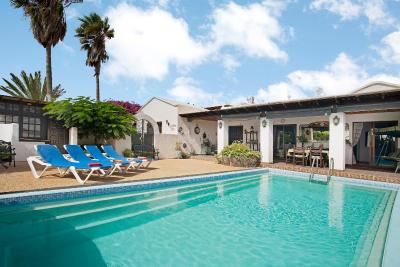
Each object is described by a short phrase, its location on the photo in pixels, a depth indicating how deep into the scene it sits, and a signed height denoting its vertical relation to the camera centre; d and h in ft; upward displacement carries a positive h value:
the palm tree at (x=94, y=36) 63.82 +27.67
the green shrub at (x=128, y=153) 51.35 -2.42
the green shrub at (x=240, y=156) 46.24 -2.67
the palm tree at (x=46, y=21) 50.08 +25.02
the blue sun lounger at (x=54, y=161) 25.95 -2.19
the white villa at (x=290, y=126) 40.75 +3.90
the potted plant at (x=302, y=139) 58.07 +0.75
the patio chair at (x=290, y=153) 49.64 -2.22
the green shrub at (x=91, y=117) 41.32 +4.25
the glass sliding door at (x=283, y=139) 60.70 +0.80
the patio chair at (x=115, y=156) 34.91 -2.15
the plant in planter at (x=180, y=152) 63.21 -2.66
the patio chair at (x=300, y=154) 46.24 -2.31
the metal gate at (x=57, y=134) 46.03 +1.34
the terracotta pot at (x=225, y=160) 48.53 -3.64
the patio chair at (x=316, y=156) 43.14 -2.56
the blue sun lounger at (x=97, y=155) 32.48 -1.82
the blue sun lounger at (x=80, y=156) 29.51 -1.83
